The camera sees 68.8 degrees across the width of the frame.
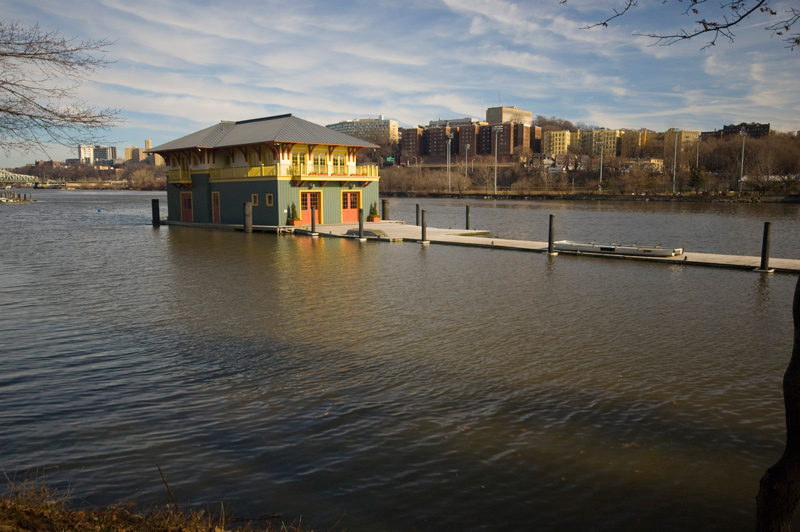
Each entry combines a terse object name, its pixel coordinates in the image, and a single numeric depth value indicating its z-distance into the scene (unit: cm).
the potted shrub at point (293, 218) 3916
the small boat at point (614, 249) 2439
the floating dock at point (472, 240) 2261
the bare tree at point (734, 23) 496
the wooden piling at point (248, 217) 3809
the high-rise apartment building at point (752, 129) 17488
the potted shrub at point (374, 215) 4334
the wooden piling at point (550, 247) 2684
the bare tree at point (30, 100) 730
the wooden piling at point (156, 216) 4569
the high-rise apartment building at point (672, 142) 15829
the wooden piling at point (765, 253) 2114
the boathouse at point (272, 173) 3875
